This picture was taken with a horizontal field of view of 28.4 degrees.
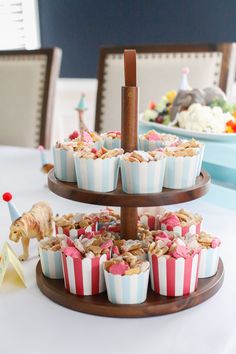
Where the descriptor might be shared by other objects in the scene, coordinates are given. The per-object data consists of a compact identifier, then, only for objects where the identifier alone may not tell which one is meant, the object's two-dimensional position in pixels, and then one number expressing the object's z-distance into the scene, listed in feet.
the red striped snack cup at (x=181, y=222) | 2.71
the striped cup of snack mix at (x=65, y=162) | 2.46
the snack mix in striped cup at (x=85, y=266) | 2.30
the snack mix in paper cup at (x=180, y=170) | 2.35
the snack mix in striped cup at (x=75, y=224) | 2.68
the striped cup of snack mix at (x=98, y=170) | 2.30
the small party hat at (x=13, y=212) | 2.85
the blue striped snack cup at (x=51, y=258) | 2.48
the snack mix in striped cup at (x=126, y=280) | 2.23
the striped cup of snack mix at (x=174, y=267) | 2.28
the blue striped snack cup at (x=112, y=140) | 2.74
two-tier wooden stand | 2.24
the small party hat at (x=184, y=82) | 5.06
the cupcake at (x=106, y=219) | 2.86
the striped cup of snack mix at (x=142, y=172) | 2.25
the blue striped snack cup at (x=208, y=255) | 2.47
